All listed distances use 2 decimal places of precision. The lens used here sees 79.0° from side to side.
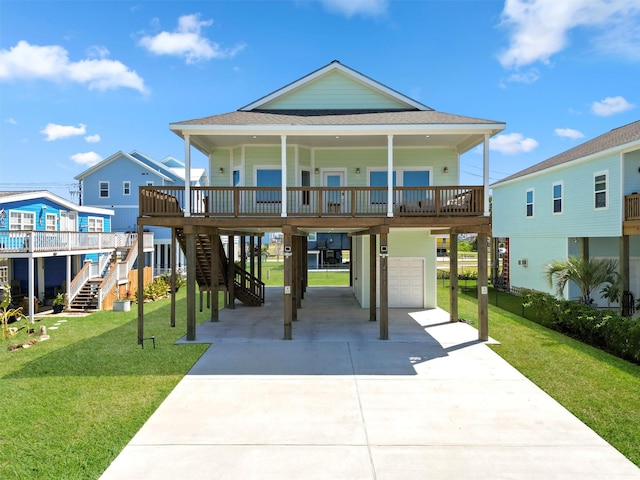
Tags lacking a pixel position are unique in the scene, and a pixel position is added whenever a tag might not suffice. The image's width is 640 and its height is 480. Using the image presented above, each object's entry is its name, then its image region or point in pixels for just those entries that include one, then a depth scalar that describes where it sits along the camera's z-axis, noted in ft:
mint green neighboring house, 47.65
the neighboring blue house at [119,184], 96.73
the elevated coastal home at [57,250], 52.71
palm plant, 43.88
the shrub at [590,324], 31.37
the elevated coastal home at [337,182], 36.94
